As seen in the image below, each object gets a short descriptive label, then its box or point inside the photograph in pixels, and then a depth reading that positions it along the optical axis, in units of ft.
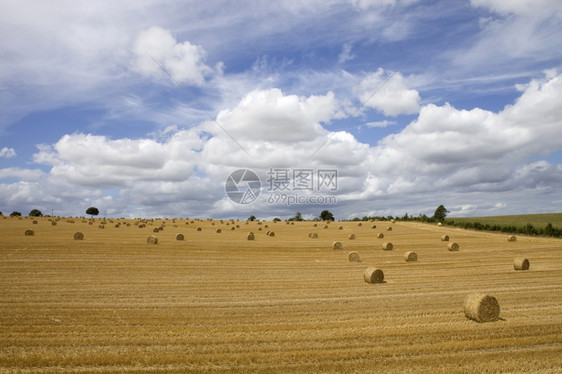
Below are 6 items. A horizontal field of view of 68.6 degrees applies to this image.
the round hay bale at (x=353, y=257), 93.86
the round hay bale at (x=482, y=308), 42.75
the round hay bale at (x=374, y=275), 64.95
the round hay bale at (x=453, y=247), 118.73
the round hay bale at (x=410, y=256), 95.30
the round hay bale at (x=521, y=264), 79.77
